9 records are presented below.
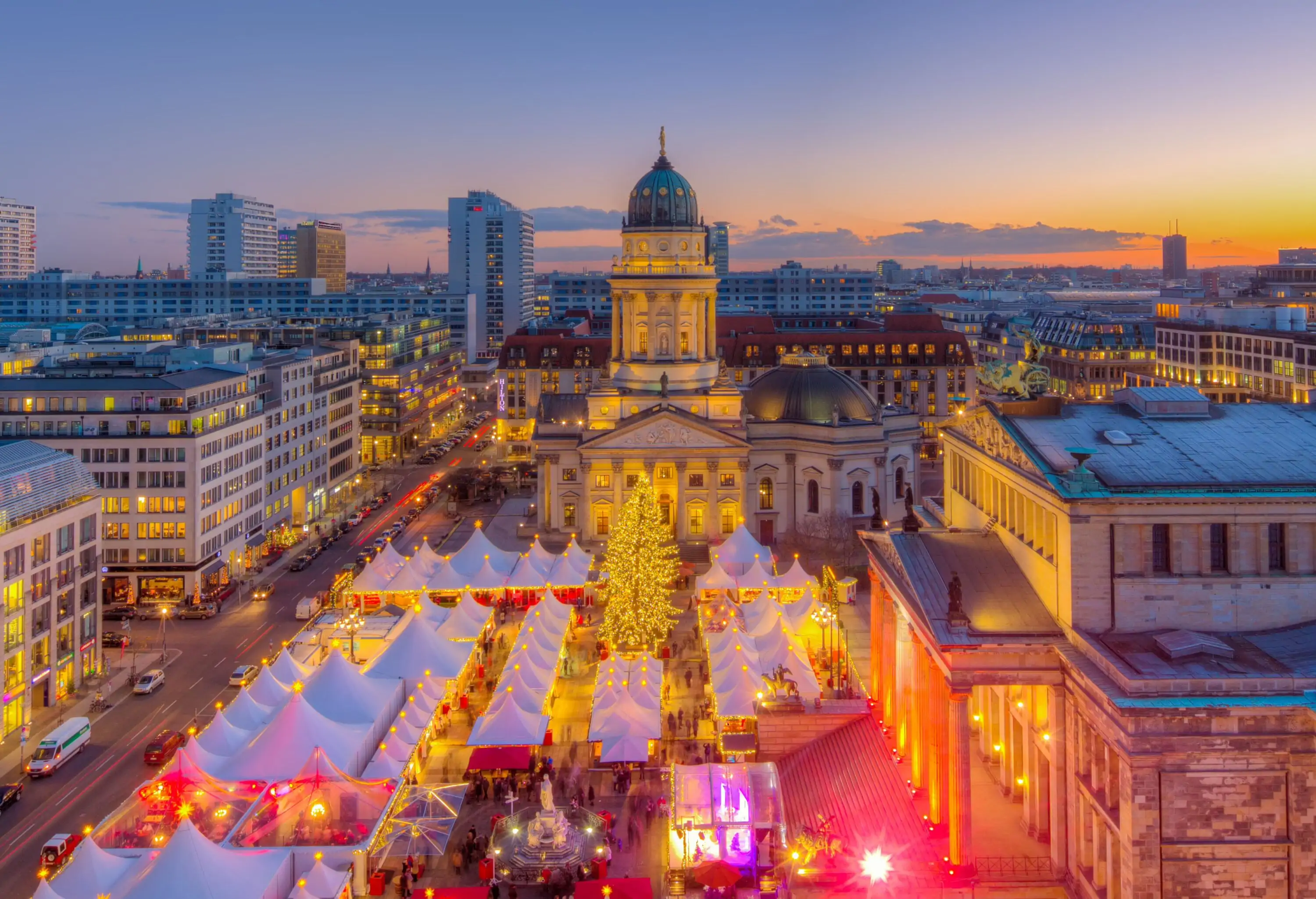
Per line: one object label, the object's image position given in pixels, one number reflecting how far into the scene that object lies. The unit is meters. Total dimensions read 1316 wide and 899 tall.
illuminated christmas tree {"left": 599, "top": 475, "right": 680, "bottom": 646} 68.81
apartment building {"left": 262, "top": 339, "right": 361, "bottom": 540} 103.62
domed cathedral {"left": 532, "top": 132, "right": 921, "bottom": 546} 101.81
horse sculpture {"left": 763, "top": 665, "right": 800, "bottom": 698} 54.00
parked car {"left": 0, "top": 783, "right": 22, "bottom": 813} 48.72
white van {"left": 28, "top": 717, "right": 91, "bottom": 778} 52.25
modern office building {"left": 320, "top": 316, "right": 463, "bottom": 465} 152.50
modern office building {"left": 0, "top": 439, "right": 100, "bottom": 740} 57.81
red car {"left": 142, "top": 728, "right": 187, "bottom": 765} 53.50
